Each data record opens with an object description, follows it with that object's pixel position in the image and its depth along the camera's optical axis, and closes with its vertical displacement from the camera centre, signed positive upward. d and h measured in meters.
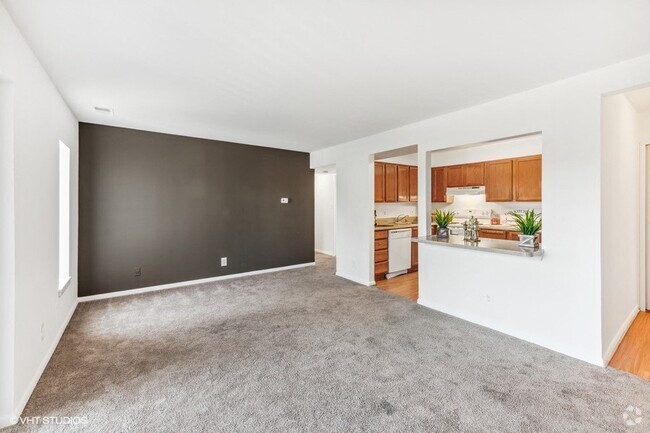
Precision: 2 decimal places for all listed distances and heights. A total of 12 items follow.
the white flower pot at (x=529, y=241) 2.88 -0.26
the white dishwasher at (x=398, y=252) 5.39 -0.68
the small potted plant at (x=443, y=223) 3.88 -0.11
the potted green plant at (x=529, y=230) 2.91 -0.15
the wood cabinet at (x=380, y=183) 5.75 +0.63
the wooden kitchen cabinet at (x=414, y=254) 5.82 -0.76
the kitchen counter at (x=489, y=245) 2.78 -0.33
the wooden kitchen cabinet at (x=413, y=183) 6.36 +0.69
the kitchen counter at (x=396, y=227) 5.31 -0.21
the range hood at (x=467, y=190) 5.56 +0.48
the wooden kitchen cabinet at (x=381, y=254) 5.20 -0.68
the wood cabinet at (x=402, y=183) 6.14 +0.69
